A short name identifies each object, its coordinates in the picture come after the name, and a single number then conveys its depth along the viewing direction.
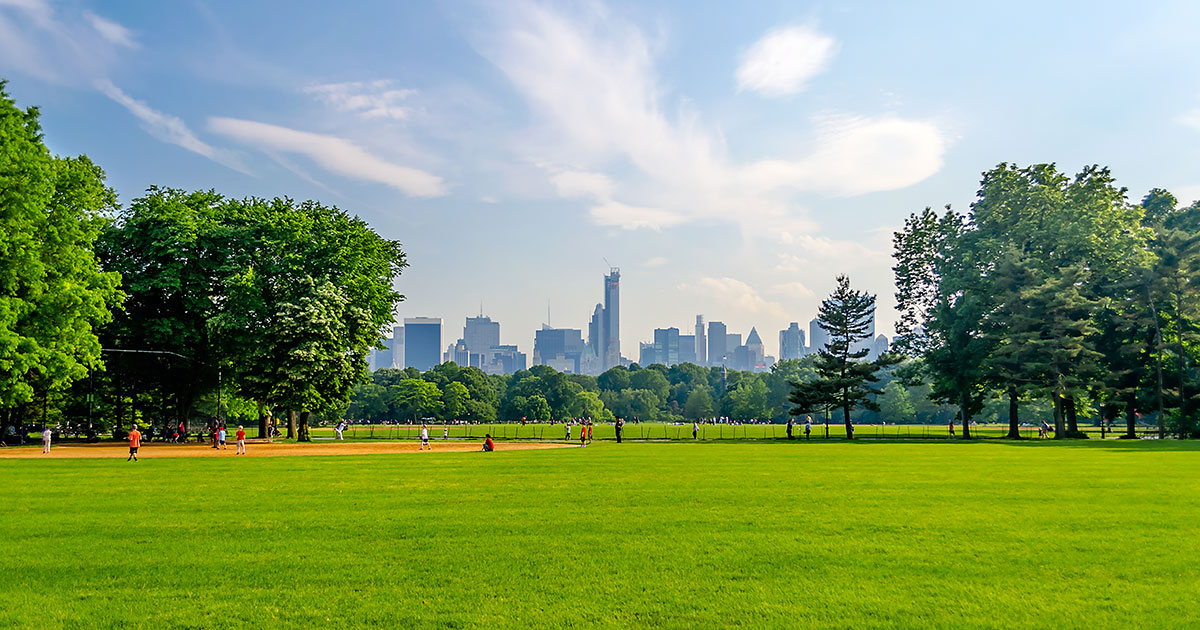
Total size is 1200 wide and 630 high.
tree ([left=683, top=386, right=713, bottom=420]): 188.50
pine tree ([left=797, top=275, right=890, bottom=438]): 65.19
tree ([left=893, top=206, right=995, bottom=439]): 59.19
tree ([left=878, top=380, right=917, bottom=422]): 159.62
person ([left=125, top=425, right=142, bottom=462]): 32.78
